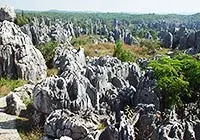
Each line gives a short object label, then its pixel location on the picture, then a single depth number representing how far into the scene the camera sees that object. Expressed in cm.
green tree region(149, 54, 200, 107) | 1614
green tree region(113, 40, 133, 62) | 3184
